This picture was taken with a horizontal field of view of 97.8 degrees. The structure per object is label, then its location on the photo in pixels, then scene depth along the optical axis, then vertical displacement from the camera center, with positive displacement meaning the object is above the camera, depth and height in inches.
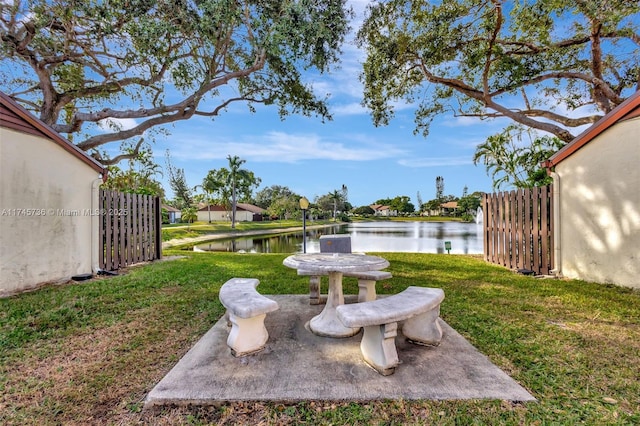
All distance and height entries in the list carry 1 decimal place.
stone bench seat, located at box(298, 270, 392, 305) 141.9 -36.0
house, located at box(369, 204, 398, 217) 3572.8 +30.3
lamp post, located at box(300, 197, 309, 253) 359.3 +13.8
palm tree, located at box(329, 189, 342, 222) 2630.4 +157.7
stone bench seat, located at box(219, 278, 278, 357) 99.3 -40.4
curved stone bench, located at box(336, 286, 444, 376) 89.4 -38.3
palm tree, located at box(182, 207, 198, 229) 1250.6 +1.0
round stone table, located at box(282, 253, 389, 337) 120.1 -24.3
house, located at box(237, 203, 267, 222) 2263.8 +24.1
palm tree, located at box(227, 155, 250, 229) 1309.1 +196.8
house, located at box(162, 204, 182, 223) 1883.0 +2.1
